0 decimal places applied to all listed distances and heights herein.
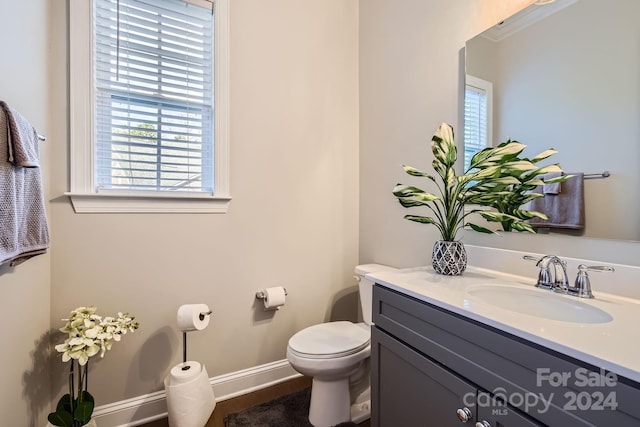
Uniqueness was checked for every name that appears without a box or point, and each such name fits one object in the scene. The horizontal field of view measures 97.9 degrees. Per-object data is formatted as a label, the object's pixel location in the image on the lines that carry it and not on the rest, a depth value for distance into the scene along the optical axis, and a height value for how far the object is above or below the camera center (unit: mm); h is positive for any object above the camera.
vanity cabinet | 567 -431
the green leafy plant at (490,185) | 1061 +111
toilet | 1380 -791
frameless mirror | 924 +448
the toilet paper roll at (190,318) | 1420 -552
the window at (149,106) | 1385 +577
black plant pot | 1206 -204
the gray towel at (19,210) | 812 -3
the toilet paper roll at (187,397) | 1343 -917
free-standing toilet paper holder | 1445 -695
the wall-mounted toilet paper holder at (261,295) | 1780 -541
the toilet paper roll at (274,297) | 1742 -547
